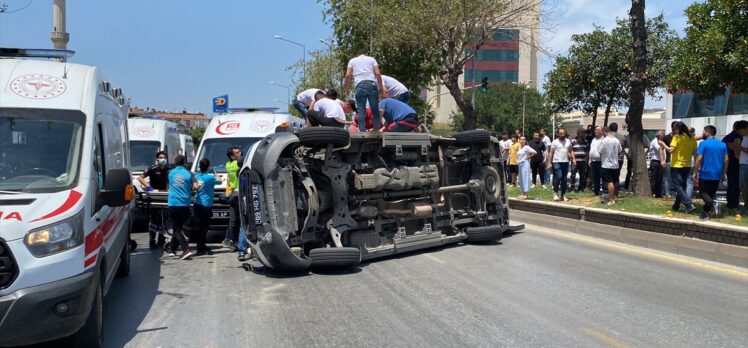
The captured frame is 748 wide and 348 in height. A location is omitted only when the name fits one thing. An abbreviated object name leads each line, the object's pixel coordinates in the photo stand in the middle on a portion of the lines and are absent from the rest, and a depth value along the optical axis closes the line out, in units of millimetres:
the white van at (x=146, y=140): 14922
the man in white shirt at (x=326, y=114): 9453
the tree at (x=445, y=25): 20781
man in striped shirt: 15633
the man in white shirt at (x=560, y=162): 14383
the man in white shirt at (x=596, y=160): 14121
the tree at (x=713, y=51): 11039
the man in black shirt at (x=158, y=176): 11688
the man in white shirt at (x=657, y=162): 14912
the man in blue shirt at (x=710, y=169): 10656
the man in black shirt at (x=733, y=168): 11406
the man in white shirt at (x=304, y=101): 10901
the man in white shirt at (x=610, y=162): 12797
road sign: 24341
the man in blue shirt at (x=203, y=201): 9938
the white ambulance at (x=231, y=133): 13102
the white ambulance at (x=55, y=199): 4469
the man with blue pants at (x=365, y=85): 9930
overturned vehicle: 7848
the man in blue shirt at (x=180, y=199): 9617
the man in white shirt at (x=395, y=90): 10633
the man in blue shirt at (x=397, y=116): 9836
